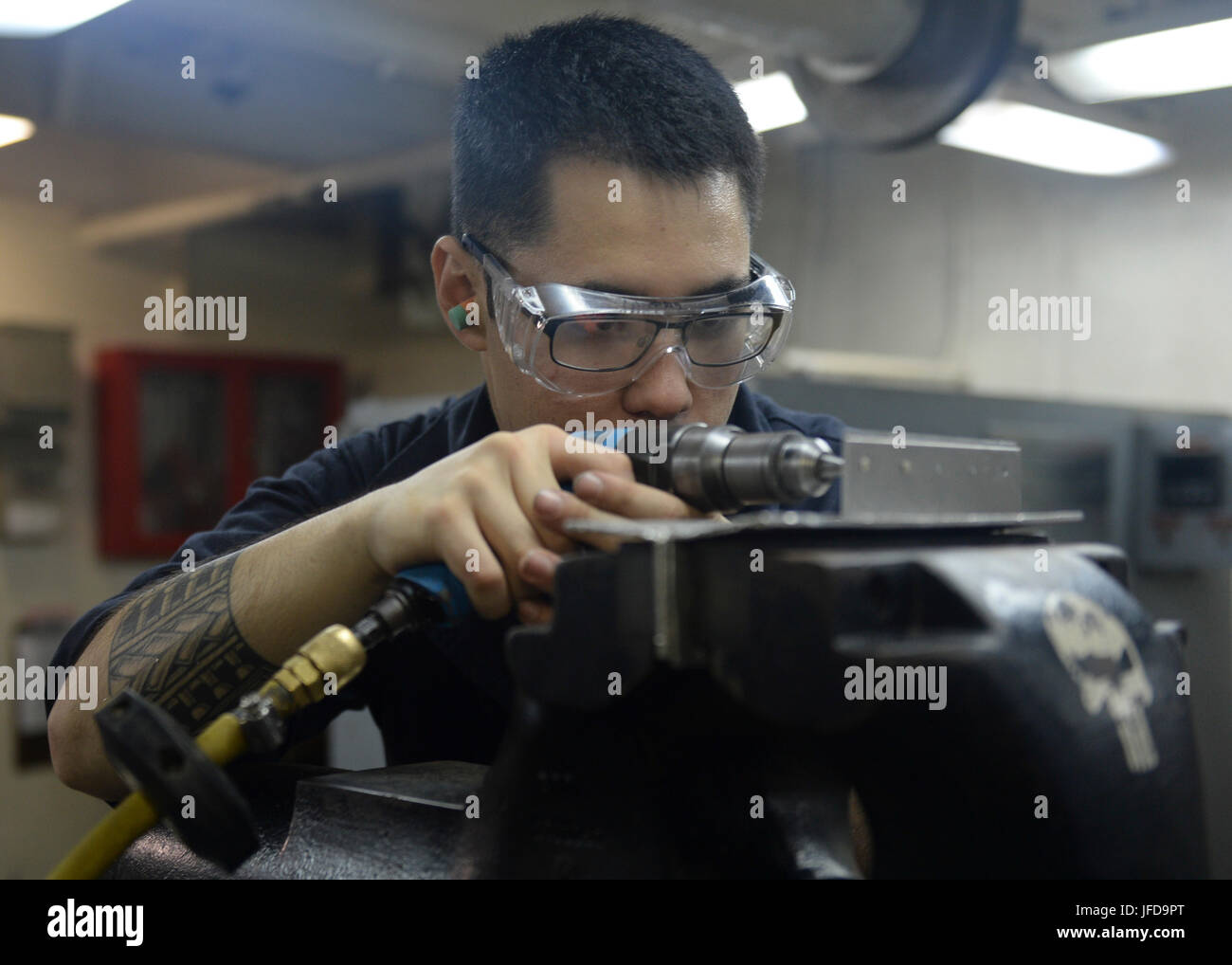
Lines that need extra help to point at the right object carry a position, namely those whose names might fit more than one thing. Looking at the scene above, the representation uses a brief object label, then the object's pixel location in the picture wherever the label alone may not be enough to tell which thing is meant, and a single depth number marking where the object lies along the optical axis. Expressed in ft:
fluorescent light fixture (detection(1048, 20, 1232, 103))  9.20
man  2.66
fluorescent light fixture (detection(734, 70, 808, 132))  10.62
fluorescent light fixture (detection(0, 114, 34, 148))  12.64
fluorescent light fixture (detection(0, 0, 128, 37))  7.50
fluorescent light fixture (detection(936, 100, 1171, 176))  11.17
